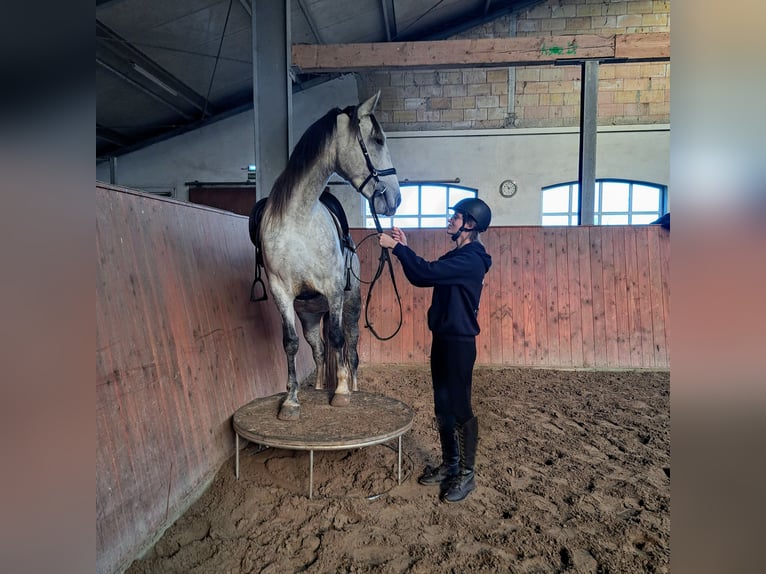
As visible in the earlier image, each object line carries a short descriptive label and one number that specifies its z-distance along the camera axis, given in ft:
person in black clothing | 6.73
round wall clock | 27.55
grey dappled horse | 7.01
